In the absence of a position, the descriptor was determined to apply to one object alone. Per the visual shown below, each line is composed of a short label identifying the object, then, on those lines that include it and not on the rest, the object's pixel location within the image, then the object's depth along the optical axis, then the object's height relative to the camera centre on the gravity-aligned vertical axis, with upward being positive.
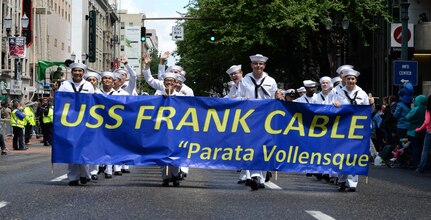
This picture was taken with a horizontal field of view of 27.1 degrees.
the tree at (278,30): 40.38 +4.01
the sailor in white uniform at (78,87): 13.84 +0.45
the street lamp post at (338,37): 39.44 +3.64
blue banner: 13.85 -0.30
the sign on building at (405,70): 24.97 +1.23
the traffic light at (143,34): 40.18 +3.67
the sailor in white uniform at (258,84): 14.22 +0.49
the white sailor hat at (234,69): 15.82 +0.81
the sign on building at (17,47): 47.84 +3.65
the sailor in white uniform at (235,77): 15.80 +0.67
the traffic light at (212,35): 41.80 +3.74
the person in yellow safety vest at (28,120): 32.91 -0.19
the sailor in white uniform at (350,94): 14.38 +0.33
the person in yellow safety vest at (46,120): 34.41 -0.18
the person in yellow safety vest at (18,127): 30.19 -0.40
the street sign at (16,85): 46.47 +1.57
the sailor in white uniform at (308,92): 18.09 +0.46
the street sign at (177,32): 53.22 +4.94
